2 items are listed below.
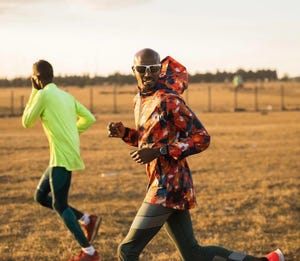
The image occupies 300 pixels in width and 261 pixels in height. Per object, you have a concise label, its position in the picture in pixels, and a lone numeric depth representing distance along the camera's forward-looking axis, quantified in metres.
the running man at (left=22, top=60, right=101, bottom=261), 5.73
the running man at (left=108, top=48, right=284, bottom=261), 4.05
